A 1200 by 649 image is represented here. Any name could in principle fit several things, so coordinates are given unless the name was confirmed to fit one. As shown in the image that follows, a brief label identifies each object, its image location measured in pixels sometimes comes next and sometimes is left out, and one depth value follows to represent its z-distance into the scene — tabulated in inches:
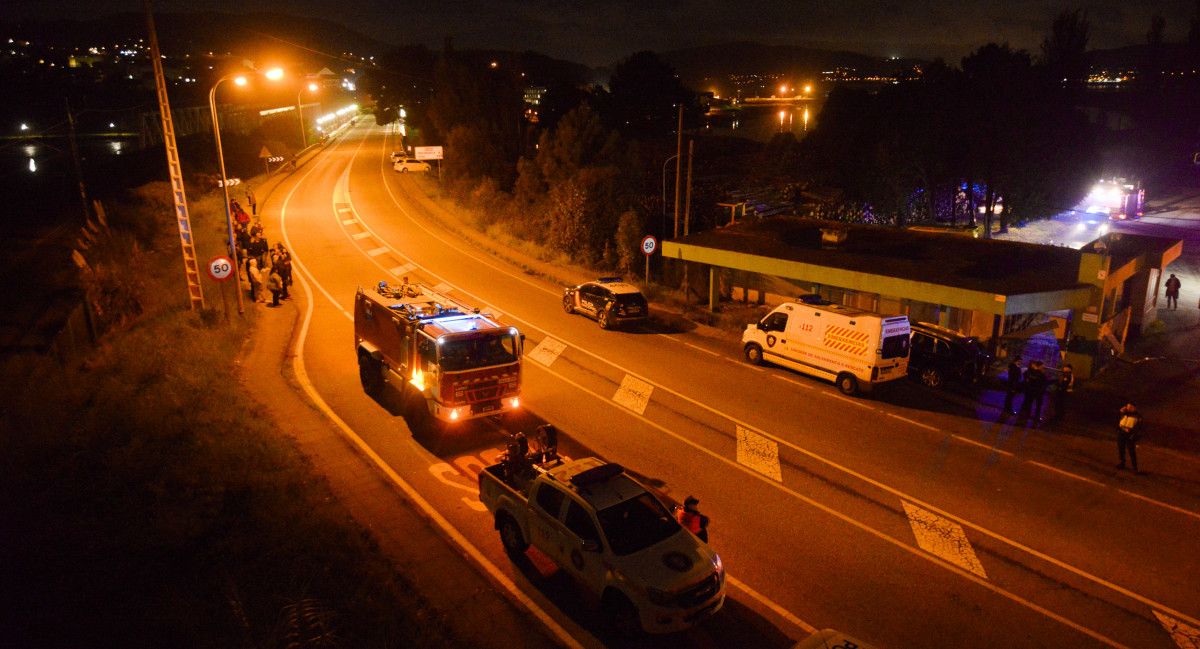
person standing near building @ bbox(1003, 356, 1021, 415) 716.0
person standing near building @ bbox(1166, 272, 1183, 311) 1101.7
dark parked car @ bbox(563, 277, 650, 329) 1002.1
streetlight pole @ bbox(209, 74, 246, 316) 882.9
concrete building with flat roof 804.0
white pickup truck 357.1
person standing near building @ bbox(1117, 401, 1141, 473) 579.2
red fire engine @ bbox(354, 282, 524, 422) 601.6
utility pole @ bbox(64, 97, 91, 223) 1252.5
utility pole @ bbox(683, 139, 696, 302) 1215.6
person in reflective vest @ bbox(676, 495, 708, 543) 433.4
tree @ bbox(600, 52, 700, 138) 3181.6
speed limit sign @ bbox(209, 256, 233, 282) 850.1
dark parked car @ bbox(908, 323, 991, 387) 789.2
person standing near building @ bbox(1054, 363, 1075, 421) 704.4
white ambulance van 743.7
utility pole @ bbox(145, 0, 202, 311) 772.6
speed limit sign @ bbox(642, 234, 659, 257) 1181.7
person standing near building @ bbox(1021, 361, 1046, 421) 687.1
